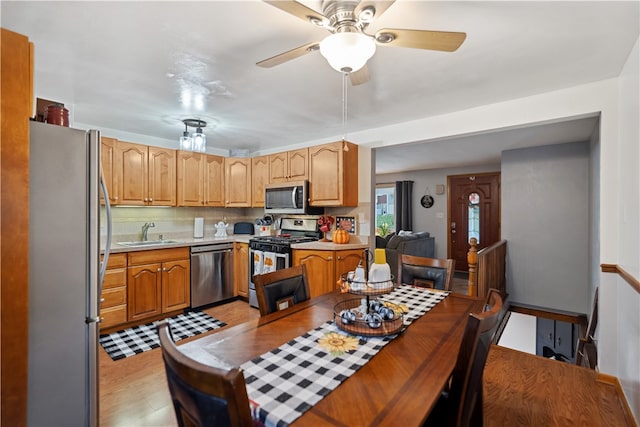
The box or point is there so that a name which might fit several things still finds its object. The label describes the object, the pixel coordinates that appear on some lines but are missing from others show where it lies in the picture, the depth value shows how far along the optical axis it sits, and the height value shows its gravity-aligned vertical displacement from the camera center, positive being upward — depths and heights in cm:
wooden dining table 79 -53
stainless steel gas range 359 -41
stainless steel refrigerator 129 -30
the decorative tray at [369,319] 128 -49
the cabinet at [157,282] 318 -80
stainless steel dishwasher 370 -80
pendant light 342 +85
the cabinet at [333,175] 348 +46
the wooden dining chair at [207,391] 63 -41
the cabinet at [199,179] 390 +46
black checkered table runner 80 -53
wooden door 621 +3
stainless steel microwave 378 +20
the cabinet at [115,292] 299 -83
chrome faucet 381 -23
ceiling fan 125 +79
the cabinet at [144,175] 338 +45
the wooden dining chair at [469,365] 95 -52
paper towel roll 432 -23
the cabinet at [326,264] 329 -59
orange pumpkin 361 -29
